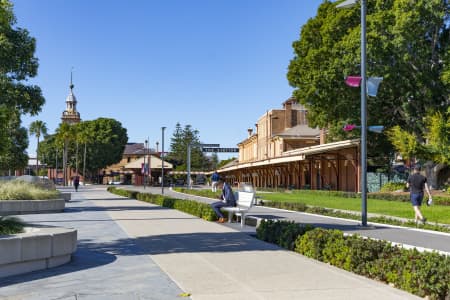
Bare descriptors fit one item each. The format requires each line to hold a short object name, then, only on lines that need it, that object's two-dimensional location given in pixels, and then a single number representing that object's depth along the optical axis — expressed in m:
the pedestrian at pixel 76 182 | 51.78
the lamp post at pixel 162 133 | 46.36
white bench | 14.00
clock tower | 138.62
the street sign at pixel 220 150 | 67.91
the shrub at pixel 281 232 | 9.63
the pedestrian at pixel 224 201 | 15.12
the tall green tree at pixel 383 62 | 27.16
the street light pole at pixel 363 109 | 12.91
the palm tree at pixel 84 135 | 98.01
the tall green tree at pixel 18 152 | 66.25
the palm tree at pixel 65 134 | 94.62
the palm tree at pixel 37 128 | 98.06
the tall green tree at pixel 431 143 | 27.11
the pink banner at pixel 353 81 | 13.26
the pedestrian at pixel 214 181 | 33.86
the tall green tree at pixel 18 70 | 21.59
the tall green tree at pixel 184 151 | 131.88
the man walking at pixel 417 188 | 14.36
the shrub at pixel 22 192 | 20.19
